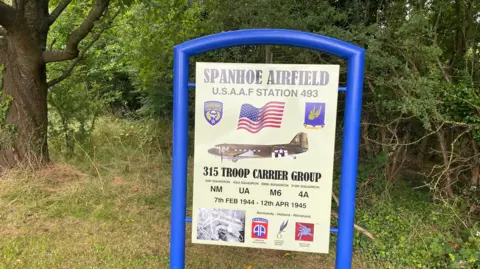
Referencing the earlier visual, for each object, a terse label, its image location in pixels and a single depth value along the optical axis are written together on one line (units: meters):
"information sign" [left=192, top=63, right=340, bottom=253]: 2.52
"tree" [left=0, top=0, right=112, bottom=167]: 5.67
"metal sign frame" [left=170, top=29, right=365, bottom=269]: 2.48
